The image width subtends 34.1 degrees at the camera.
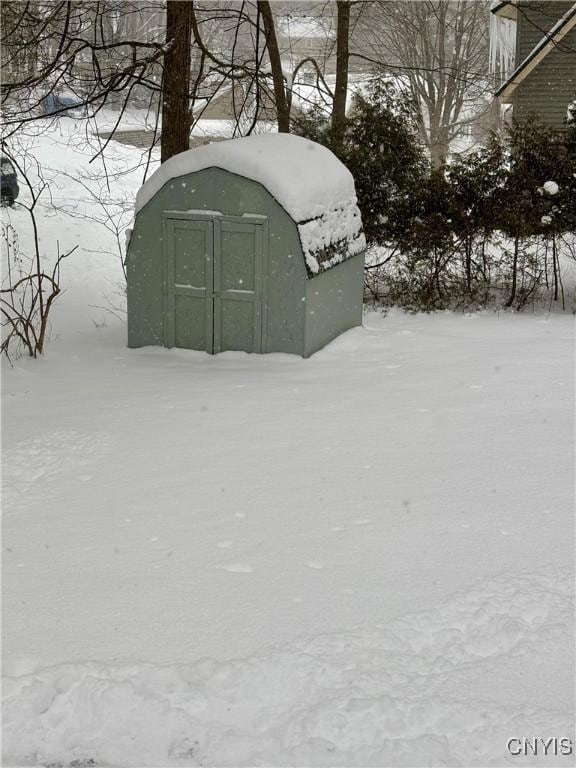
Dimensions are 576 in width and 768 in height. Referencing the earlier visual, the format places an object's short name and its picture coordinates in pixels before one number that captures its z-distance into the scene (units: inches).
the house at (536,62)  830.5
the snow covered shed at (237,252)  384.5
